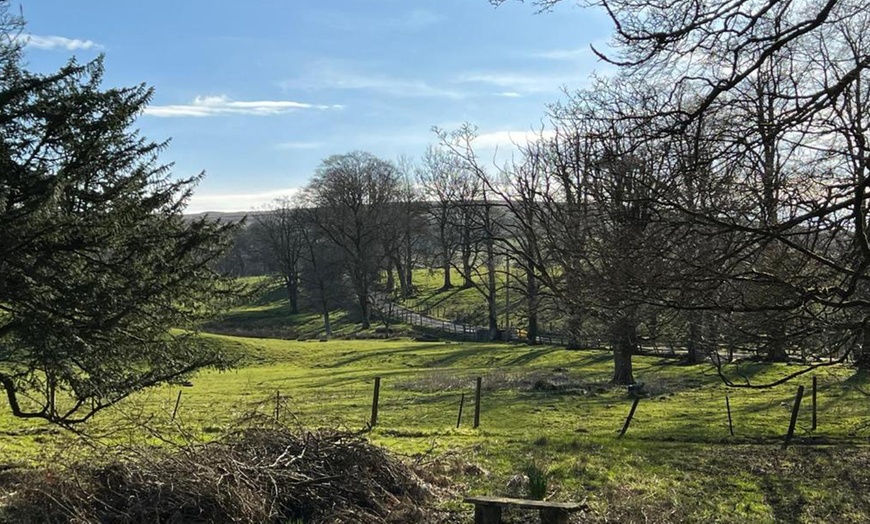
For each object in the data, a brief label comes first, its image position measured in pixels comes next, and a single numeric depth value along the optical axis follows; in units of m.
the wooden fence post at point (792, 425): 14.09
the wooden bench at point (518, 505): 7.32
